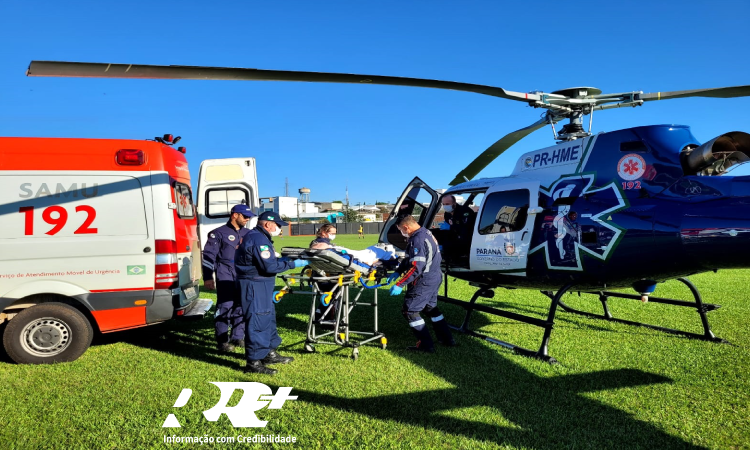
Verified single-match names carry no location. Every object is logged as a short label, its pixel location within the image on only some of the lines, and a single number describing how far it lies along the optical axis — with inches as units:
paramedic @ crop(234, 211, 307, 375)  193.5
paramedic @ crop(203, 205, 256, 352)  233.8
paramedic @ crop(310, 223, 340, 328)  252.0
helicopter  168.1
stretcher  206.2
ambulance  203.2
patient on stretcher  218.2
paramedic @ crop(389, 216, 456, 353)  222.1
